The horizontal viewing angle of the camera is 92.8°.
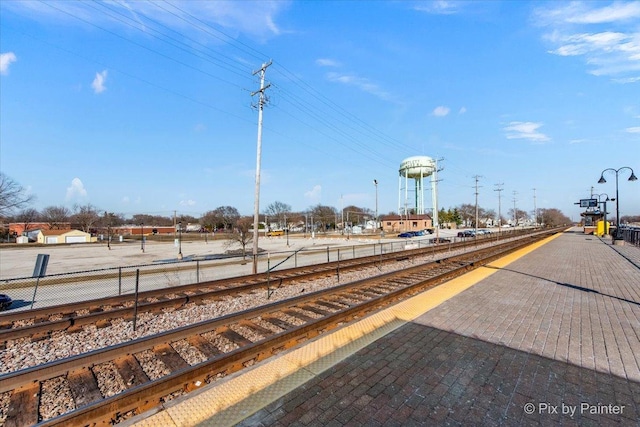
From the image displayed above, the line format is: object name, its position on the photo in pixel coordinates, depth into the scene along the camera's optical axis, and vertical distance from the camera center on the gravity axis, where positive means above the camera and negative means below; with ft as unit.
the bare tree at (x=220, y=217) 424.38 +3.81
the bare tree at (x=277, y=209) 508.12 +18.60
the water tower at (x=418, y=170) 290.78 +49.10
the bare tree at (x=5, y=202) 120.88 +6.61
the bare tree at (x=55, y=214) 382.55 +6.20
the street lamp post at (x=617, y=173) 92.91 +12.92
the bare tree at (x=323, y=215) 411.23 +7.12
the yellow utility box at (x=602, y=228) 144.16 -3.26
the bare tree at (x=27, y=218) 320.83 +0.97
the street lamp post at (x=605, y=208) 140.87 +5.93
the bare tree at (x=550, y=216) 448.08 +7.59
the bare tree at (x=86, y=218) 305.90 +1.10
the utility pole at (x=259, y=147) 58.34 +14.17
